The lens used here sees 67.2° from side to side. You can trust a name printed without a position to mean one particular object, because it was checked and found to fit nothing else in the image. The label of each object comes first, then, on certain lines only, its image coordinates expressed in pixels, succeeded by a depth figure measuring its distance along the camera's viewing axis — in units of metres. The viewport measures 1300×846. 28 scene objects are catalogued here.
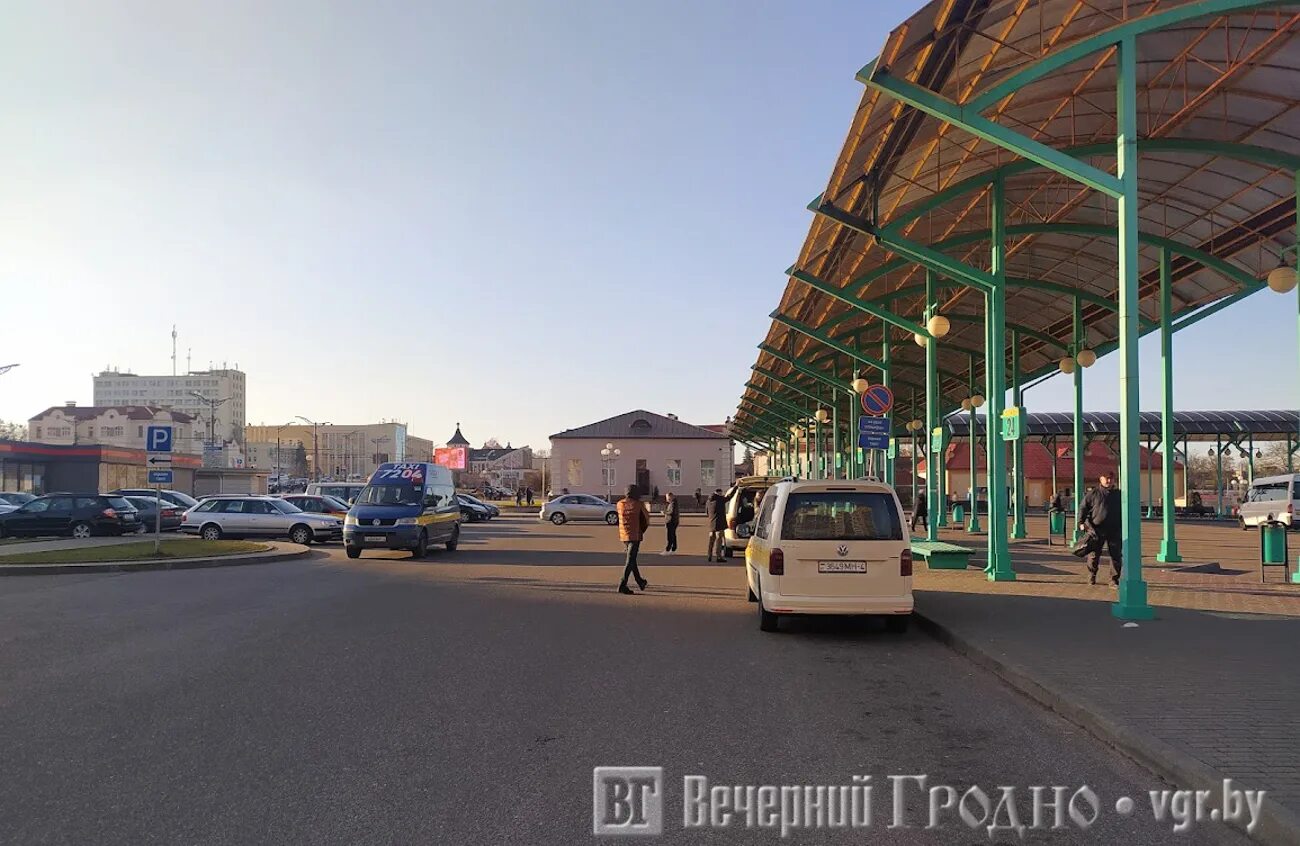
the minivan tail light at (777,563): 11.03
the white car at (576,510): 45.94
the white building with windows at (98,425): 119.69
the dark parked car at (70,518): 28.58
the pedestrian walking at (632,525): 15.15
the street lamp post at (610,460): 65.39
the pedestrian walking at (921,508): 32.66
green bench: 18.70
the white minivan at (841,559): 10.88
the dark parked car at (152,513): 30.53
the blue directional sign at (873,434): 18.47
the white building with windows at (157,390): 165.88
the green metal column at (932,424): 21.84
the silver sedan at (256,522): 28.64
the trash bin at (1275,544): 17.08
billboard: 85.84
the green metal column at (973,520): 33.00
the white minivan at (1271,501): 33.88
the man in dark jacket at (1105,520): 14.21
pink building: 71.86
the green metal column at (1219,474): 49.59
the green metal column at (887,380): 26.66
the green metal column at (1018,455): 25.41
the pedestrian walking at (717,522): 22.47
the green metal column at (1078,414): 24.27
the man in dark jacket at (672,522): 24.53
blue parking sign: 21.20
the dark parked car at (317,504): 32.12
